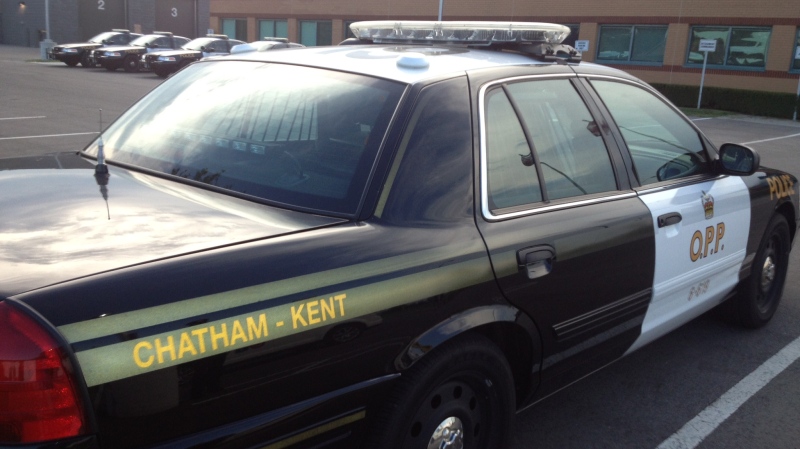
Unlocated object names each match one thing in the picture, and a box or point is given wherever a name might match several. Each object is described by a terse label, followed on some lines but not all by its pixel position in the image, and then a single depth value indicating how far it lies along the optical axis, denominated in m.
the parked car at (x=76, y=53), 32.50
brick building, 27.98
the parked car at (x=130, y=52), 31.41
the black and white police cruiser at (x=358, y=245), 1.80
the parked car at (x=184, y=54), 29.16
